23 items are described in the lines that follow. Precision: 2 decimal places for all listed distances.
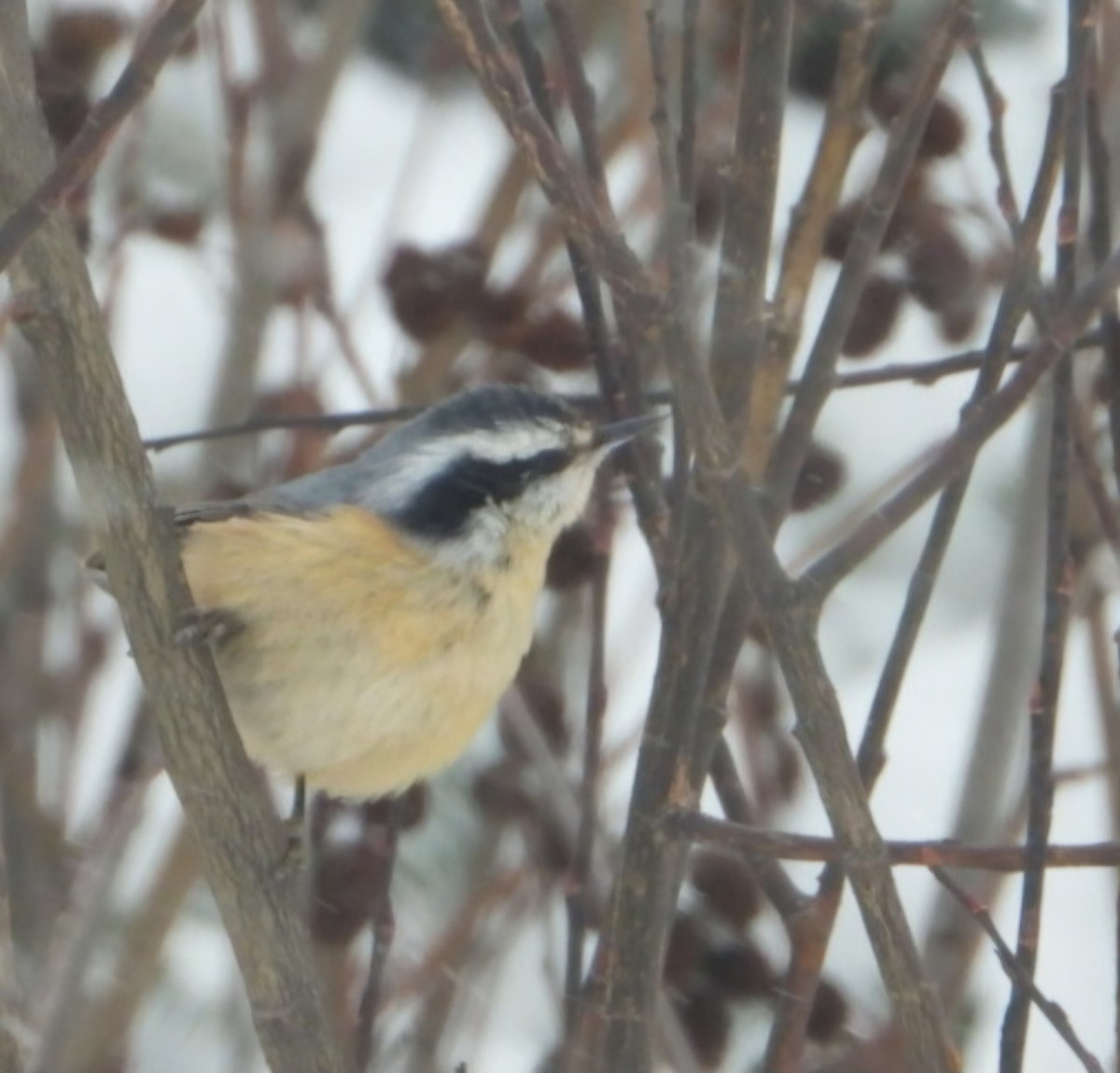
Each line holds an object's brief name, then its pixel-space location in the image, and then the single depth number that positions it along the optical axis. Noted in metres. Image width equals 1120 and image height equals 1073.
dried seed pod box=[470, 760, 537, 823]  6.32
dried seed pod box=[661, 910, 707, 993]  5.75
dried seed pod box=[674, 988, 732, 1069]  5.94
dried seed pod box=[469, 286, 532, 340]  6.16
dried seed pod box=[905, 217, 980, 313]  5.87
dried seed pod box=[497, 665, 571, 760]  6.41
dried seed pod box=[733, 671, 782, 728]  6.65
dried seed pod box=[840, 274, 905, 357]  5.72
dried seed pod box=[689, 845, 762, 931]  6.01
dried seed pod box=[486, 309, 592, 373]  6.12
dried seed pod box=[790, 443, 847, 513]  5.41
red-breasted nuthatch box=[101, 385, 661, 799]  5.31
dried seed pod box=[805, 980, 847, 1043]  5.73
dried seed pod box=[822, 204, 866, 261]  5.53
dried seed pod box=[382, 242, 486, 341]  6.17
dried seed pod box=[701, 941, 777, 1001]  5.87
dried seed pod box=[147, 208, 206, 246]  7.25
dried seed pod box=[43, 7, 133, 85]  6.64
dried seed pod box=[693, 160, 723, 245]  5.96
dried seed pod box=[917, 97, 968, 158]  5.68
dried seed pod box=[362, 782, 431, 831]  6.07
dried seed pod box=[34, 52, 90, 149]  6.21
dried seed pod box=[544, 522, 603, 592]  5.98
